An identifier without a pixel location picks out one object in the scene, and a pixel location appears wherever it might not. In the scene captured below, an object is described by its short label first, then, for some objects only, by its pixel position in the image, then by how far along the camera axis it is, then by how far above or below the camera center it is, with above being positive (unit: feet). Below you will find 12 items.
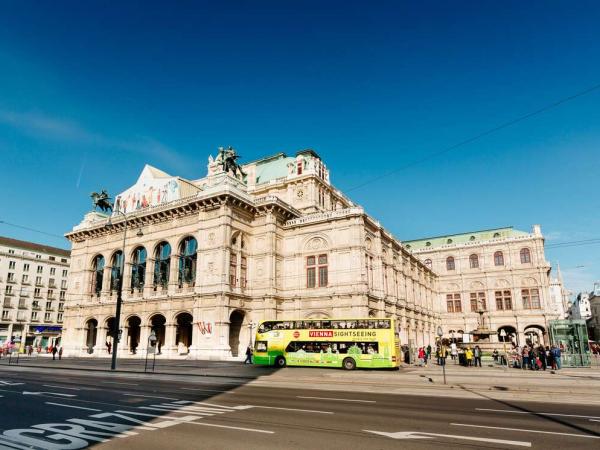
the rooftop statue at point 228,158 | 156.97 +63.39
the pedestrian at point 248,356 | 125.18 -7.54
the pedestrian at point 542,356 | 101.19 -6.98
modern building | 263.29 +25.93
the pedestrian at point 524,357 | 103.67 -7.37
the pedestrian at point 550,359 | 103.96 -8.13
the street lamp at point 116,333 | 98.91 -0.33
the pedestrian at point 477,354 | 108.99 -6.74
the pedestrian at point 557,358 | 102.32 -7.46
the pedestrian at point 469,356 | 111.24 -7.35
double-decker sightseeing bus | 100.32 -3.40
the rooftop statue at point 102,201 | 167.28 +56.25
